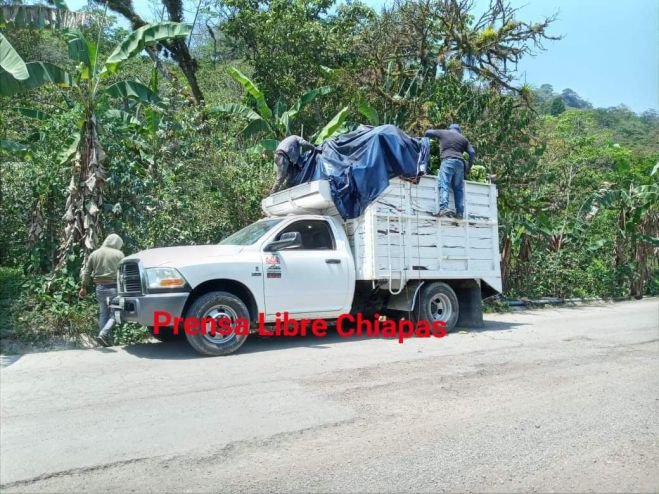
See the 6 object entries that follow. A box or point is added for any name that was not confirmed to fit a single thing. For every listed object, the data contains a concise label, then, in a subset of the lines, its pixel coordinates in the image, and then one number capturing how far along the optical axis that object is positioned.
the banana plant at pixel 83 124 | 9.35
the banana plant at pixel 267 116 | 14.91
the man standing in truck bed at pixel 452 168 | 9.48
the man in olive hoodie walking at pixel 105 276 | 8.09
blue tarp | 8.80
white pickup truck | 7.25
